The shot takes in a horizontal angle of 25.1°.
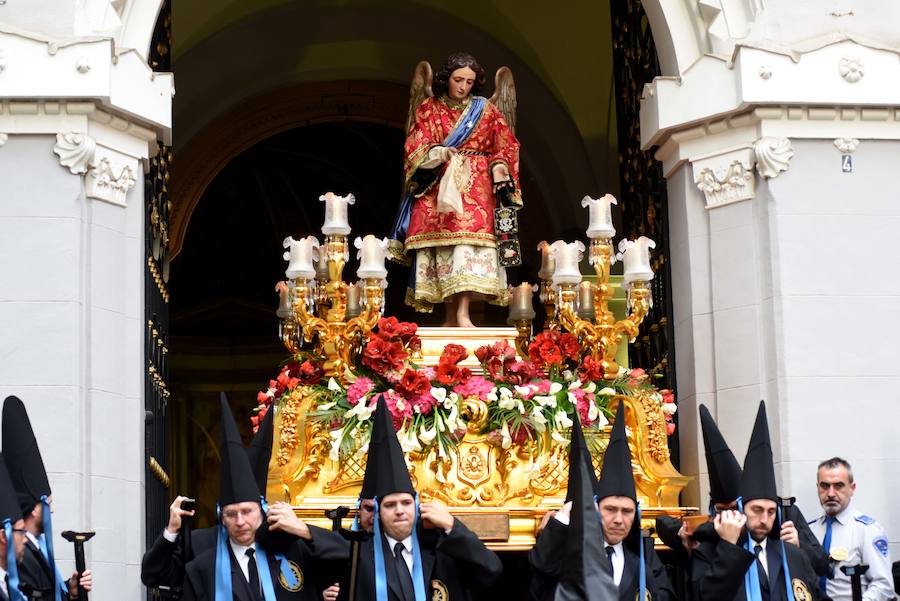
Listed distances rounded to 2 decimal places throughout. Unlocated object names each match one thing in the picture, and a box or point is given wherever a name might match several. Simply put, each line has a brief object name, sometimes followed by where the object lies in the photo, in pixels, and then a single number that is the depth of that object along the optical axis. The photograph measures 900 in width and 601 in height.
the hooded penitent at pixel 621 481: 10.23
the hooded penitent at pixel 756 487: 10.52
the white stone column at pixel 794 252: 12.74
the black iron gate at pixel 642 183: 13.91
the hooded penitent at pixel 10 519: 10.05
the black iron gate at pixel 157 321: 13.31
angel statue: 13.64
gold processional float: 12.63
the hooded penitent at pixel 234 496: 9.98
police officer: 11.66
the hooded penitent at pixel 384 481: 10.10
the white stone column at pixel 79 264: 12.27
